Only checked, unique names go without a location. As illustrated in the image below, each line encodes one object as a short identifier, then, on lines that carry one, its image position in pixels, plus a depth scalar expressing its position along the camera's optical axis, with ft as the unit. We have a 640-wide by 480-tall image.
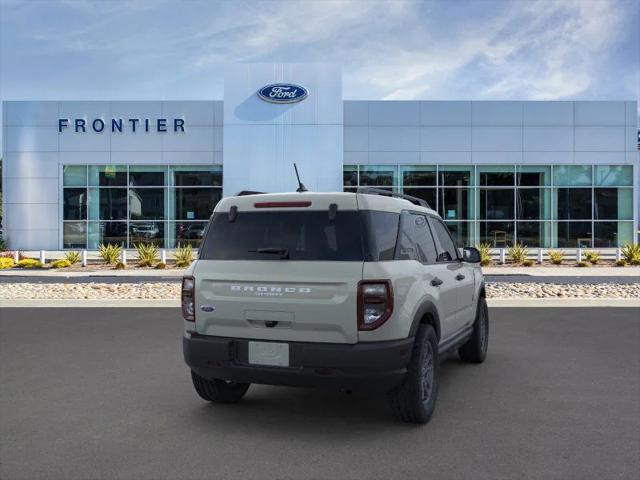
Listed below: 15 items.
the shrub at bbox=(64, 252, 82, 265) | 76.18
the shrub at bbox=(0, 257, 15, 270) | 72.67
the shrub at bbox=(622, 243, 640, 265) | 76.84
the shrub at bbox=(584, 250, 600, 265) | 77.17
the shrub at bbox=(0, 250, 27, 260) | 78.21
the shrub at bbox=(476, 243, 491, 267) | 74.71
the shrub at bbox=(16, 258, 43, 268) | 73.41
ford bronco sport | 14.74
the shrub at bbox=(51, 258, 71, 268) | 73.10
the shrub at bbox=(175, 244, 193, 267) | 74.22
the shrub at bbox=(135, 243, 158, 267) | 74.74
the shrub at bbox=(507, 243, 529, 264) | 77.56
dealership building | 94.38
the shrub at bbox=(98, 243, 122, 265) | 76.89
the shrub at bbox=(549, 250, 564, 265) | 76.23
